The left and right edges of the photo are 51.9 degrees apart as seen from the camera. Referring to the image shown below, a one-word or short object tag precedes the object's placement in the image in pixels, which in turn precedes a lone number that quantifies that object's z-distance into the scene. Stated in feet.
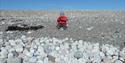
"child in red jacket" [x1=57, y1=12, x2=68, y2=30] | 20.11
